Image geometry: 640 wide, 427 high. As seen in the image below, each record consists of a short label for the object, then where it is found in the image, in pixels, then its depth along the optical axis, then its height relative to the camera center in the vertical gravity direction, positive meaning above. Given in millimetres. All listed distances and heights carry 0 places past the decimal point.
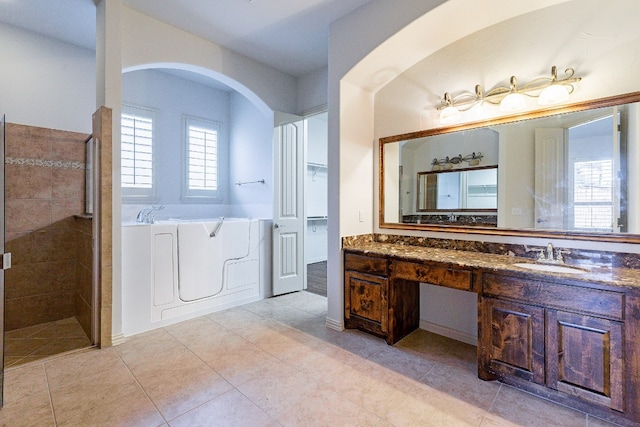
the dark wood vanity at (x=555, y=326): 1588 -646
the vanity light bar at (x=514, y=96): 2086 +885
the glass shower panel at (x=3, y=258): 1773 -266
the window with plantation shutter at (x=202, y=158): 4355 +785
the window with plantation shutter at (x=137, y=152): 3811 +753
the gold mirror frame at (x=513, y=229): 1934 +309
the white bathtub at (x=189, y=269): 2805 -595
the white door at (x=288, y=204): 3920 +109
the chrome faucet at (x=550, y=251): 2111 -262
